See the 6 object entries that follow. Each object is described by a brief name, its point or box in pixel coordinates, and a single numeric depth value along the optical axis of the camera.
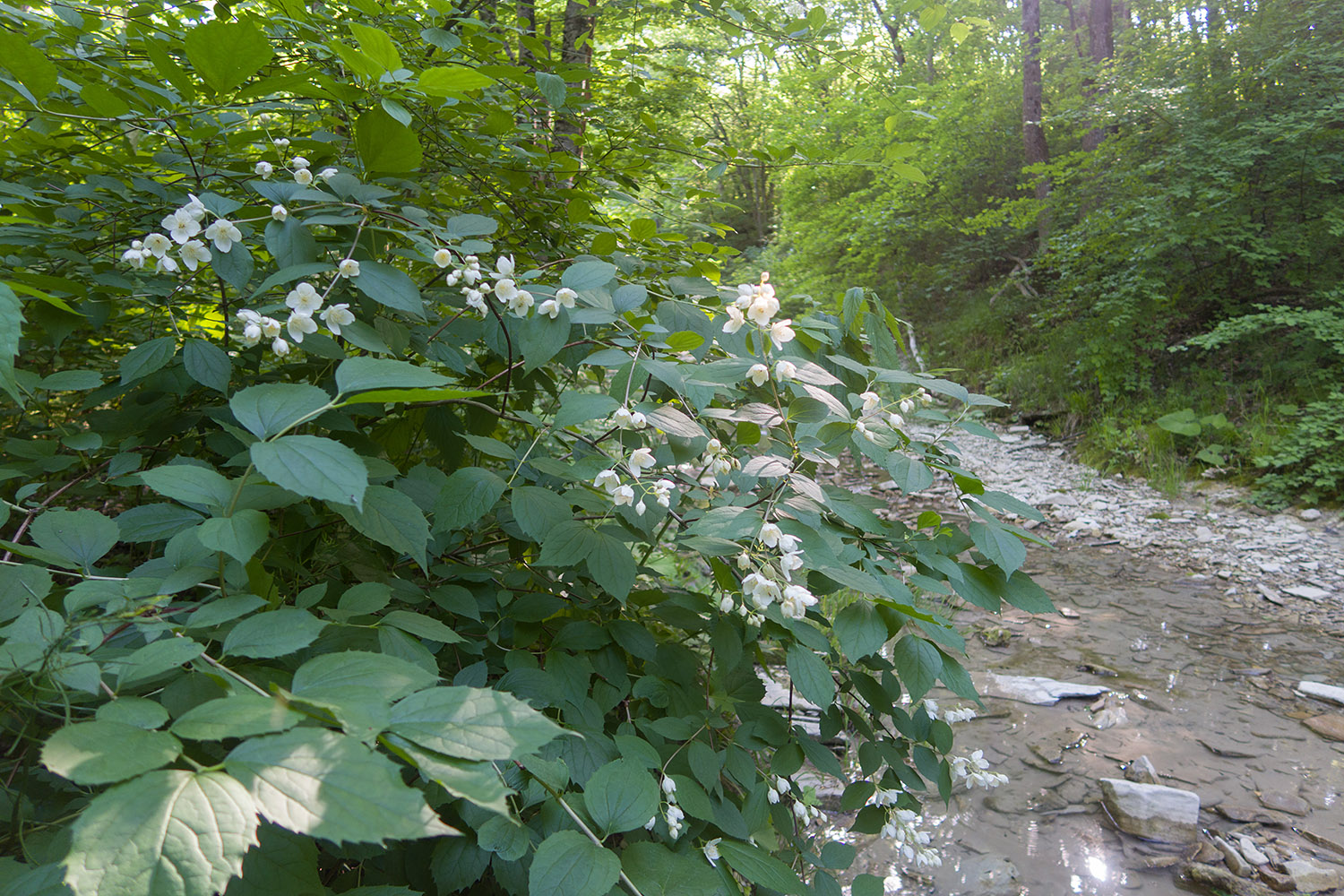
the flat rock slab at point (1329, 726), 2.71
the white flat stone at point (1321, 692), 2.93
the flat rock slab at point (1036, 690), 3.07
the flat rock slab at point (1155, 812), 2.22
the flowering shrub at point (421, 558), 0.50
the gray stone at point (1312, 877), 1.96
